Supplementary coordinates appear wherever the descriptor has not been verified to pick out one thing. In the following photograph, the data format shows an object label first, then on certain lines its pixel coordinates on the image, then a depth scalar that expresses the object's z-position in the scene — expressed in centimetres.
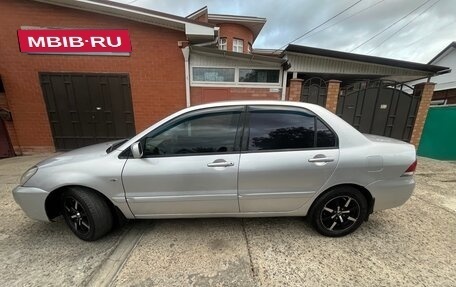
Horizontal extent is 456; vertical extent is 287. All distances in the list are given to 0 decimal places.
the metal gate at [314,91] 613
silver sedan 222
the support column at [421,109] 615
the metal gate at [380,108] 625
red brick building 589
